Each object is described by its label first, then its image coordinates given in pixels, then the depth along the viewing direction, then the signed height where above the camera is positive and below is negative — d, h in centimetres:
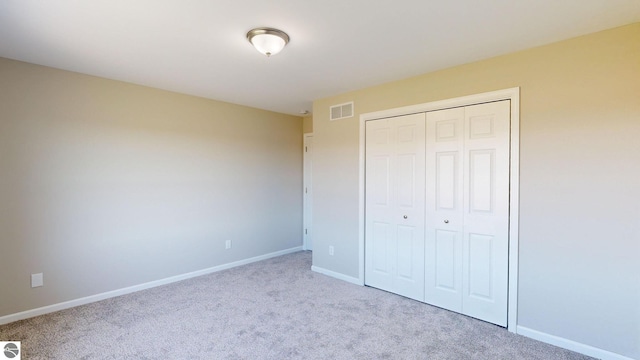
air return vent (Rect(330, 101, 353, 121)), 387 +86
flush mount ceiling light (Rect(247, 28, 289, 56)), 221 +103
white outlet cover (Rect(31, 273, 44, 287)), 290 -102
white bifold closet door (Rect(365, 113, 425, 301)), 326 -33
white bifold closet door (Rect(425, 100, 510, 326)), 270 -33
